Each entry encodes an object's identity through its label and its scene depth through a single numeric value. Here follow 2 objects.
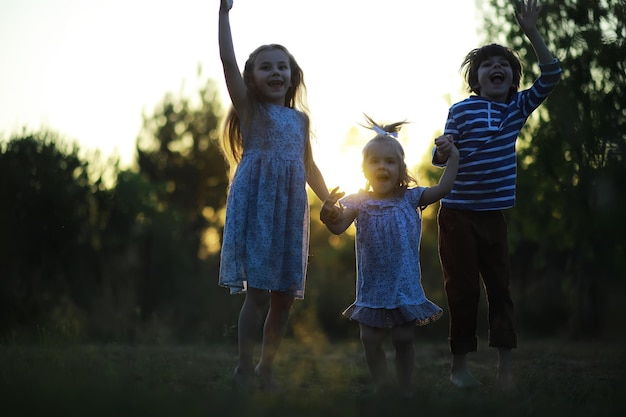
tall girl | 4.51
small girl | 4.26
